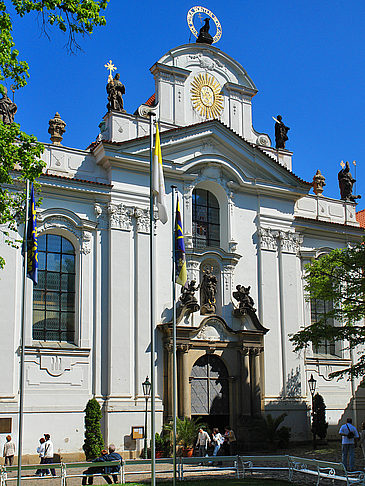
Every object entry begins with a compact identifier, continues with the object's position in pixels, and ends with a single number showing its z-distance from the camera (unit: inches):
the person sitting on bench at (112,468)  709.9
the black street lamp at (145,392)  937.5
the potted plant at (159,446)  983.9
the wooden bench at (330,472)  607.8
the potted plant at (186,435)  981.8
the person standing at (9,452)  866.8
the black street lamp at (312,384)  1161.6
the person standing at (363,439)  764.5
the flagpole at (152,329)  546.6
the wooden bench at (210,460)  742.5
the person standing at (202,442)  962.1
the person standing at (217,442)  968.9
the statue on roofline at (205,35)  1300.4
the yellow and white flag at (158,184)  647.1
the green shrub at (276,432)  1088.8
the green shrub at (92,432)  957.2
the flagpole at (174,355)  669.4
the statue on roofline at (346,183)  1439.5
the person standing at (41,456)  819.1
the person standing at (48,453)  840.3
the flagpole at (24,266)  593.4
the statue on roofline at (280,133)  1331.2
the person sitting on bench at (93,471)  718.5
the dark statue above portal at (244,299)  1149.7
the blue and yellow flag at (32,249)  632.4
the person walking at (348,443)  741.9
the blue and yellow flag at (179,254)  711.7
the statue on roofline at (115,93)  1135.0
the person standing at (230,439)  999.6
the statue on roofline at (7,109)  1015.0
